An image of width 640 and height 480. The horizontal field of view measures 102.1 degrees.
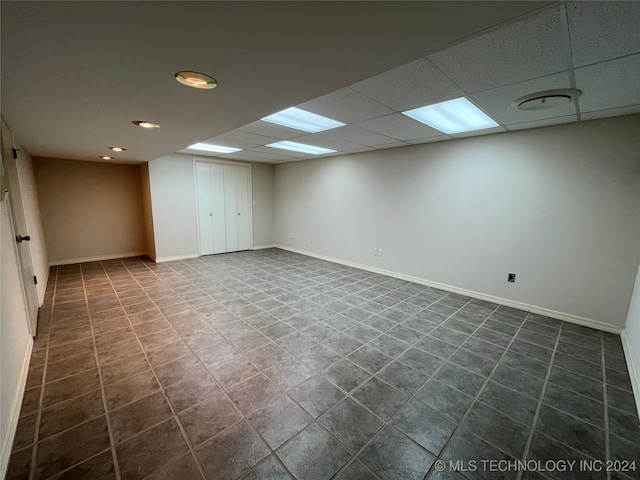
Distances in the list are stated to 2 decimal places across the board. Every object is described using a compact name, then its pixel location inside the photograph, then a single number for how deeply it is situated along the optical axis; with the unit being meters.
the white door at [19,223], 2.41
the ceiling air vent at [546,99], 2.06
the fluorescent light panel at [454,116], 2.51
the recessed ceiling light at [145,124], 2.29
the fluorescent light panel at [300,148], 4.35
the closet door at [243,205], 6.62
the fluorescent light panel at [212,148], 4.54
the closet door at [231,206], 6.41
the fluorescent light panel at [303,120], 2.79
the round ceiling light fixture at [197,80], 1.39
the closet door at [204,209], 5.97
